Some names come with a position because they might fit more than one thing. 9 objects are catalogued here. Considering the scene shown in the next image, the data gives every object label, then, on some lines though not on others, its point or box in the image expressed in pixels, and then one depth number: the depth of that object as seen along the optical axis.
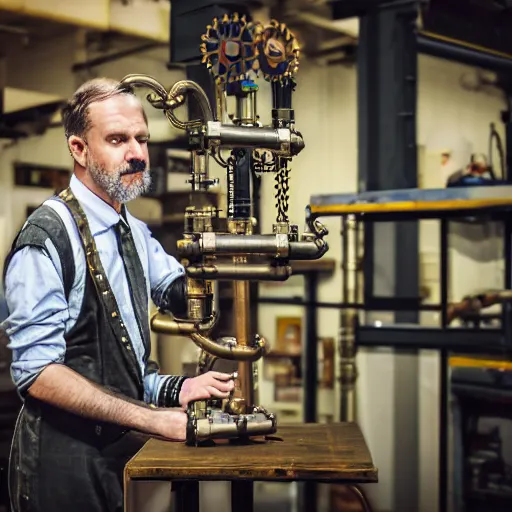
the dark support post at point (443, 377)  2.62
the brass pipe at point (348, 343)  2.66
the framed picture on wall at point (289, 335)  2.62
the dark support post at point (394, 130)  2.65
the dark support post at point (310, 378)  2.63
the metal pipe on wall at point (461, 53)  2.60
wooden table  1.80
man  2.06
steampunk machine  2.03
